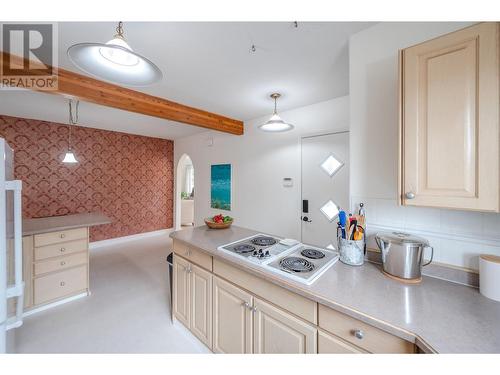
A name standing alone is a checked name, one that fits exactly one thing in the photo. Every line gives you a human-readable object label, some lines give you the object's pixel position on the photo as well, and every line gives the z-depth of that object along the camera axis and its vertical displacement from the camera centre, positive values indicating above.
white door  2.62 +0.03
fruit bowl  2.09 -0.39
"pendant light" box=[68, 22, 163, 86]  0.87 +0.60
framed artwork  4.09 +0.02
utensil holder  1.24 -0.40
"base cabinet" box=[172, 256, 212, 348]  1.56 -0.94
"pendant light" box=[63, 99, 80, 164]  2.83 +1.15
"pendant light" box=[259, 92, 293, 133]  2.12 +0.67
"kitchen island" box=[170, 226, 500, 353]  0.71 -0.51
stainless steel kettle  1.05 -0.37
